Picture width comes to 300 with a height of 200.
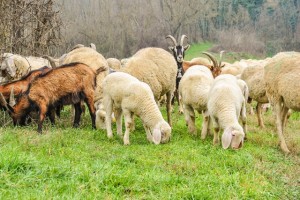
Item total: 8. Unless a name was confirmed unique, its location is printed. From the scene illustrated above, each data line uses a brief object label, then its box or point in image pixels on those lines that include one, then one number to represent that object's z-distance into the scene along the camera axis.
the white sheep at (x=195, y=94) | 9.16
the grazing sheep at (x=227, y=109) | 7.53
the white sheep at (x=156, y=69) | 10.03
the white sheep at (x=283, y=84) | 8.27
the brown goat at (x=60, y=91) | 8.94
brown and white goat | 14.55
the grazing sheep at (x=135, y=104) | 8.12
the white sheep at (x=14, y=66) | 11.45
